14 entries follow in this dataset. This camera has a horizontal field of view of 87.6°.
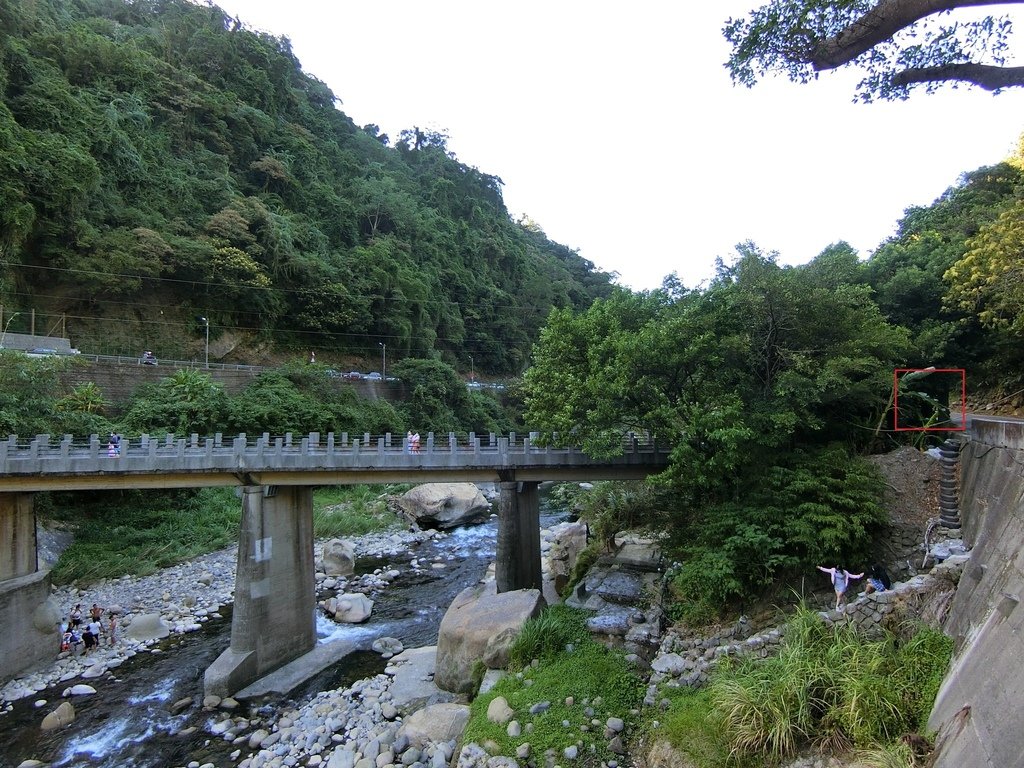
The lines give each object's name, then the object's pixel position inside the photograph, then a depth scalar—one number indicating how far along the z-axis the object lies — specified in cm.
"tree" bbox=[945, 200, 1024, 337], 1389
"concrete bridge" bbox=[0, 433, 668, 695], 1791
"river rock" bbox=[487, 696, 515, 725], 1121
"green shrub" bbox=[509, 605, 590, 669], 1338
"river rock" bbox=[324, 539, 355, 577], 2745
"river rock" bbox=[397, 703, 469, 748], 1252
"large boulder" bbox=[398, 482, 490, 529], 3709
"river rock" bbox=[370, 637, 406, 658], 1958
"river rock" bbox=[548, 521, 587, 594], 2442
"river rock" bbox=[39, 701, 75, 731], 1509
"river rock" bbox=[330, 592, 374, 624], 2244
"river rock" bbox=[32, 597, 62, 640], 1817
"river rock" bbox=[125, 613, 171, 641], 2030
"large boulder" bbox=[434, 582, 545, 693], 1426
